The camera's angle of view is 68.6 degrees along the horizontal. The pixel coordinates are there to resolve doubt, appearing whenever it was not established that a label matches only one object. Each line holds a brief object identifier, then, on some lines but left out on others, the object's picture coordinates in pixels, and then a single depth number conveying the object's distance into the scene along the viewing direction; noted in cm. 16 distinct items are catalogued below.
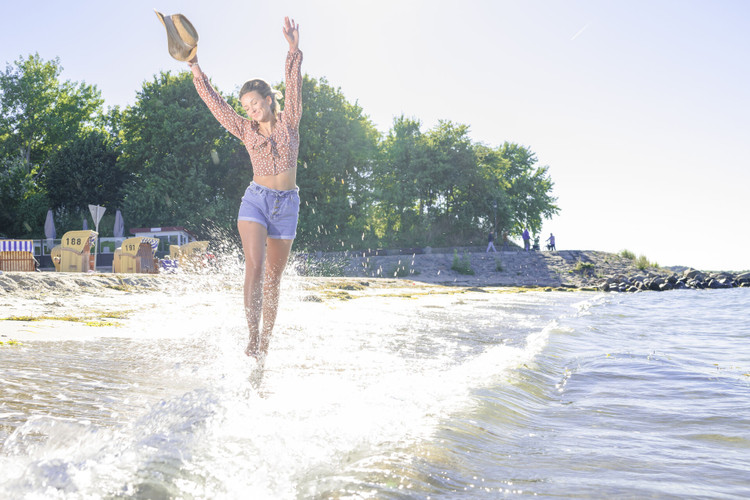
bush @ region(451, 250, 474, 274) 3206
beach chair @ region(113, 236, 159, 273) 1747
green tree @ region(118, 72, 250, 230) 3562
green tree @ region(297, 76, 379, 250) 3819
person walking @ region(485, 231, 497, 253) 3962
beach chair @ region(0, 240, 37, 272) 1373
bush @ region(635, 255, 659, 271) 3659
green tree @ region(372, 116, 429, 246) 4250
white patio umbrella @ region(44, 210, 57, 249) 2753
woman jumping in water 387
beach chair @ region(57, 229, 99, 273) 1559
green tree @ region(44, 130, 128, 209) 3841
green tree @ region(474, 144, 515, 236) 4450
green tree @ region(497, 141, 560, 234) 5238
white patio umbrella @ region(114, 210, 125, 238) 2700
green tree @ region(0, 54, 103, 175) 4156
